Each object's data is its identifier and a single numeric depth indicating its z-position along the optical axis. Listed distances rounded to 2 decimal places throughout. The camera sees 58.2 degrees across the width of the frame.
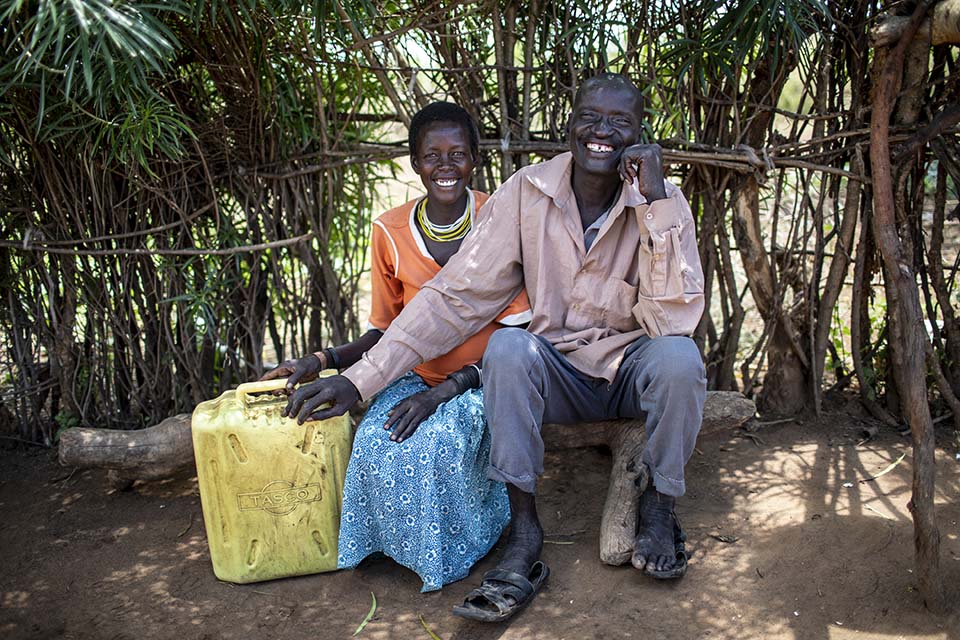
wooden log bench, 2.62
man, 2.45
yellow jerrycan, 2.50
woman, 2.50
